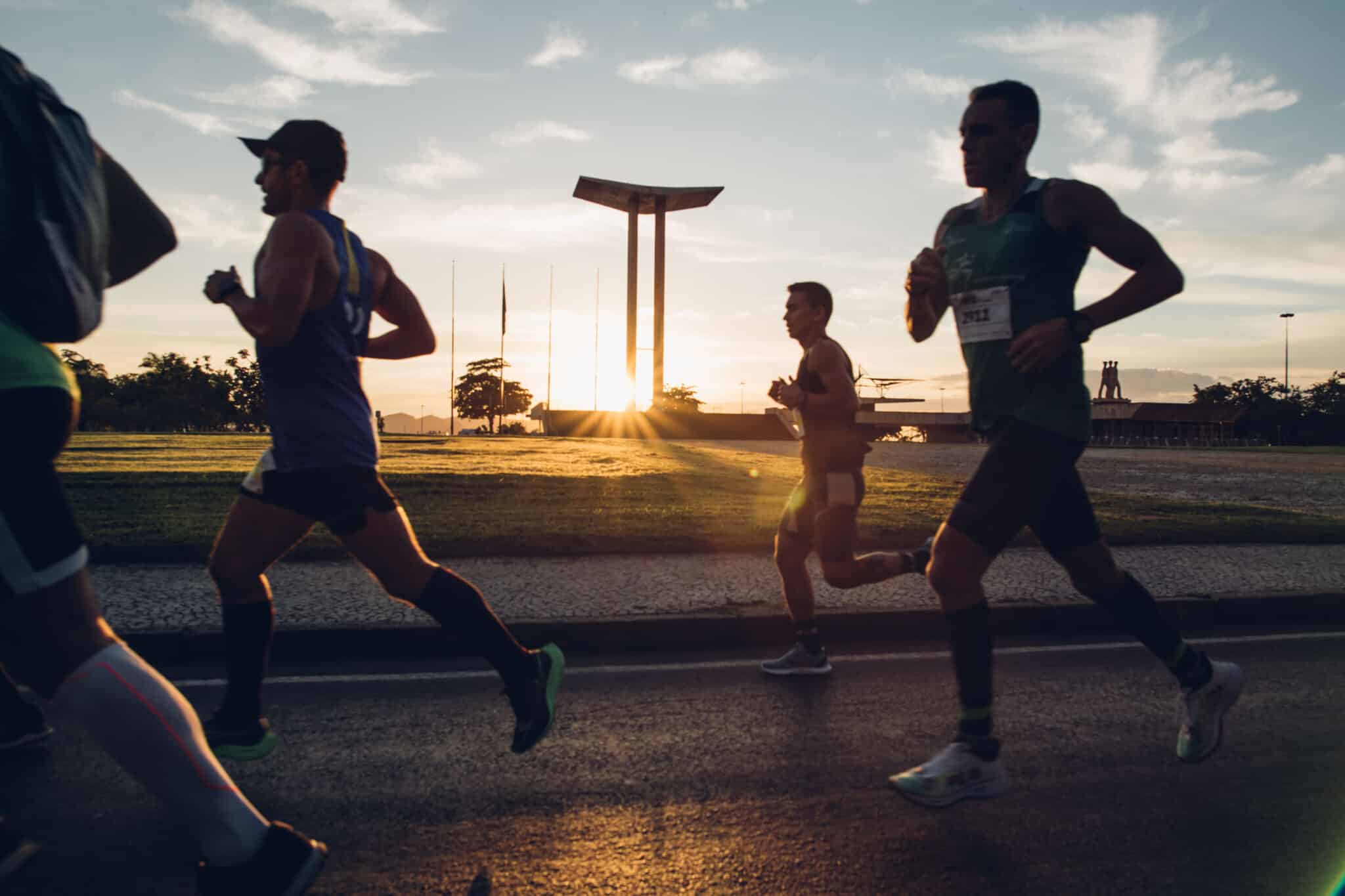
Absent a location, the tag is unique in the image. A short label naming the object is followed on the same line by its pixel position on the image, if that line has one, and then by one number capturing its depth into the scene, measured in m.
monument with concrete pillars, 66.88
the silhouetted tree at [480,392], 112.50
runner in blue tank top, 2.73
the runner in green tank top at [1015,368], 2.90
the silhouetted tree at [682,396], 115.78
